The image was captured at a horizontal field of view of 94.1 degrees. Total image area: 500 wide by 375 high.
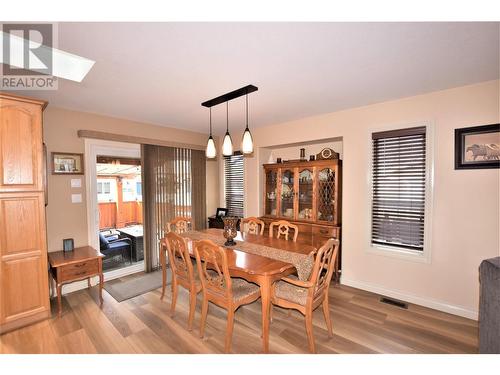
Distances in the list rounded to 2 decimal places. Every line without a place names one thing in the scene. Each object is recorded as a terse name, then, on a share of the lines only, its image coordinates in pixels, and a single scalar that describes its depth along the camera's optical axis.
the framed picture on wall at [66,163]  2.98
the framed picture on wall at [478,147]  2.28
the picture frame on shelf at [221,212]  4.70
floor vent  2.71
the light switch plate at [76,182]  3.12
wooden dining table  1.88
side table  2.54
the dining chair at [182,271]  2.26
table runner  2.04
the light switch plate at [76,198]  3.12
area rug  3.04
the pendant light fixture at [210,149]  2.59
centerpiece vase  2.63
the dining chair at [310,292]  1.90
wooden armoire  2.19
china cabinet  3.40
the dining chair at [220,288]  1.93
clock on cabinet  3.46
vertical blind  3.80
